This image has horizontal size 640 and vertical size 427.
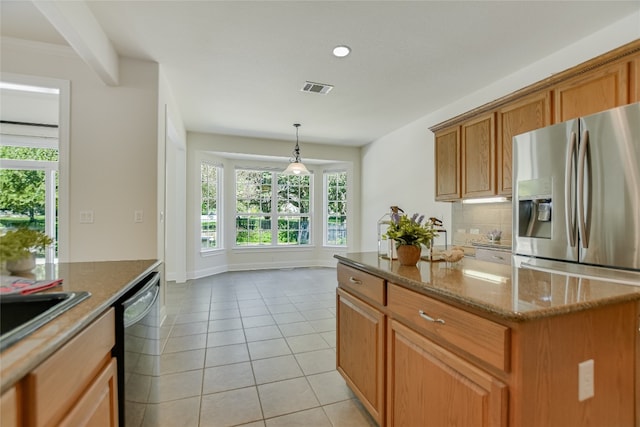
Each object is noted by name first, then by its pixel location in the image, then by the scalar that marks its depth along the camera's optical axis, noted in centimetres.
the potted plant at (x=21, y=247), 102
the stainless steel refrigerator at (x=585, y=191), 179
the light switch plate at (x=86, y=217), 284
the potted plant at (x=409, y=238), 167
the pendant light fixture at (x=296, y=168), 499
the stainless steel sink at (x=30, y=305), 96
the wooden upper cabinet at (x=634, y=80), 194
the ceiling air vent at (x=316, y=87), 351
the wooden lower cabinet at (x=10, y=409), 58
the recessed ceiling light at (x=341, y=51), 273
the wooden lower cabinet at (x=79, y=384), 68
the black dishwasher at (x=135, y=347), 119
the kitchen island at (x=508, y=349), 92
